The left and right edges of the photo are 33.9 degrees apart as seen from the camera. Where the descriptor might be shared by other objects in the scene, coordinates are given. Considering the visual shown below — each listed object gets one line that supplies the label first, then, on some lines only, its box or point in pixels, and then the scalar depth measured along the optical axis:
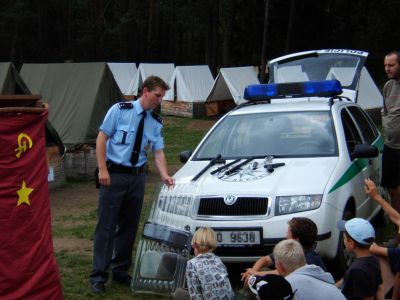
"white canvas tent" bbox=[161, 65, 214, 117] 26.25
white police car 5.58
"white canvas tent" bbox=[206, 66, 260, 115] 25.41
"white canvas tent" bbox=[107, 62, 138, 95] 30.98
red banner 4.44
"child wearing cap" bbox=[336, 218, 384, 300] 4.05
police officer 5.73
